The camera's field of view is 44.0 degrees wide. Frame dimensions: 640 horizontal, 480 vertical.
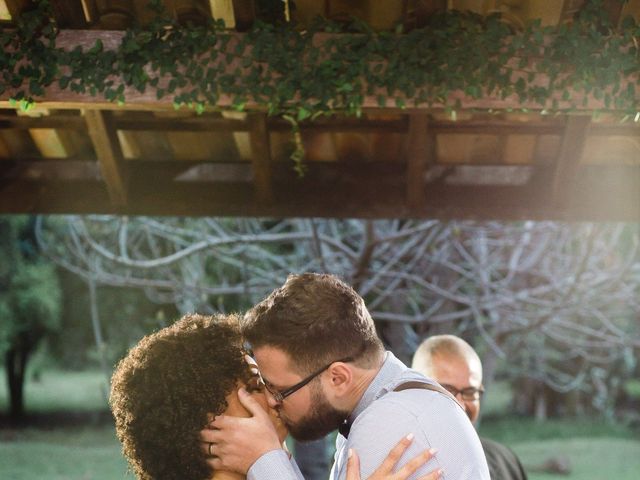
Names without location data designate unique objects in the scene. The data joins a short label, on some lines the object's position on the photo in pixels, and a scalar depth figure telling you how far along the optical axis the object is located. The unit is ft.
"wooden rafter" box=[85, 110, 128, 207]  13.35
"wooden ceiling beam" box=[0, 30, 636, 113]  10.49
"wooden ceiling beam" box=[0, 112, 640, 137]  13.76
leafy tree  60.90
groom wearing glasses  5.97
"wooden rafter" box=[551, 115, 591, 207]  13.42
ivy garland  10.30
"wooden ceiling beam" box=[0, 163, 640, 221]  14.46
